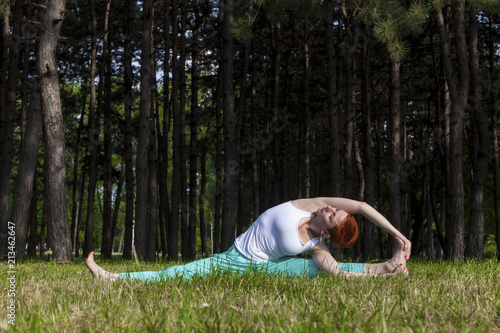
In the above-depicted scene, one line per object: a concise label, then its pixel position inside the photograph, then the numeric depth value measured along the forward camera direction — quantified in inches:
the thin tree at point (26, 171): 426.0
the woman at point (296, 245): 181.0
